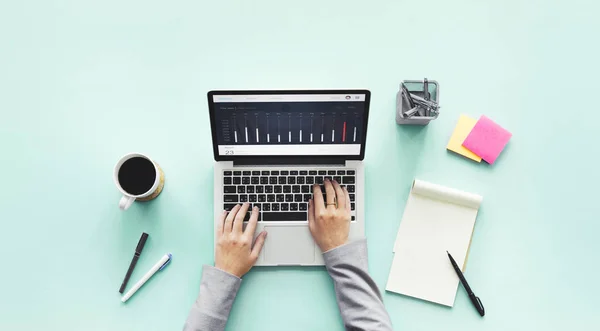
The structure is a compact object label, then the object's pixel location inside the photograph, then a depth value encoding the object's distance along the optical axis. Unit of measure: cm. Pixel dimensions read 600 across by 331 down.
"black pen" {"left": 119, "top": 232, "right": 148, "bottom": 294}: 98
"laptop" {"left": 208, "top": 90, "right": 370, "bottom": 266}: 92
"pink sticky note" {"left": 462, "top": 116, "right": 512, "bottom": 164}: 100
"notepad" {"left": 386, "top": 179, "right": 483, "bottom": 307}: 97
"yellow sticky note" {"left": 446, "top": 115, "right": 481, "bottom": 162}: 101
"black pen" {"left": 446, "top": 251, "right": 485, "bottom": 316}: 97
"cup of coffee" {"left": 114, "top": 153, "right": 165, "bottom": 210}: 92
